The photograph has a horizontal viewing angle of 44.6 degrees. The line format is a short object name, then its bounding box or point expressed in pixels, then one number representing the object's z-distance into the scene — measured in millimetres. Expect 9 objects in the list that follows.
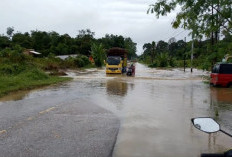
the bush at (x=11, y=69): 22391
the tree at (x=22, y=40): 78812
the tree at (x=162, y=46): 135275
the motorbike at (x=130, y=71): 32031
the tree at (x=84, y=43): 86250
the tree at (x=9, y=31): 113250
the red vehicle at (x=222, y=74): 18344
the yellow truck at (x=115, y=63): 35375
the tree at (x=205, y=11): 9027
